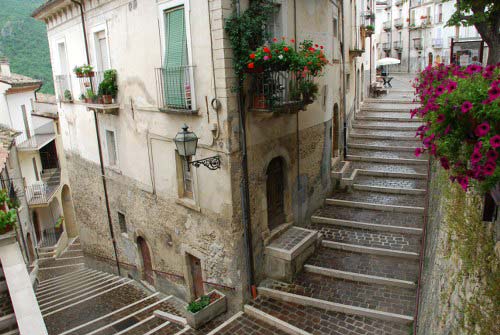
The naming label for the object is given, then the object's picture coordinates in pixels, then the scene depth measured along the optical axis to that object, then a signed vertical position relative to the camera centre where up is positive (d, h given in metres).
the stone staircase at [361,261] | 8.73 -4.90
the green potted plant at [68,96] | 16.12 -0.02
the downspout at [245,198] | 8.90 -2.69
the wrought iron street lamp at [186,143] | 7.99 -1.09
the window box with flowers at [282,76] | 8.16 +0.16
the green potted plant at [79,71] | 12.79 +0.76
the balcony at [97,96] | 12.45 -0.08
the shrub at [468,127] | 2.89 -0.45
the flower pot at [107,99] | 12.56 -0.18
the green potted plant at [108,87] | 12.40 +0.20
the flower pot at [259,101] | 8.86 -0.38
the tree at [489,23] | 7.92 +0.98
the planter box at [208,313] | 9.50 -5.54
